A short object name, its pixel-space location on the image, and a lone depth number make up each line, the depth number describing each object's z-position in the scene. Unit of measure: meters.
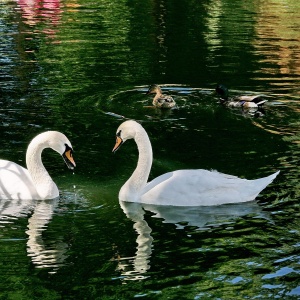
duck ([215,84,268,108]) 18.91
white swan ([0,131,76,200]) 12.81
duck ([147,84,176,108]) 19.08
